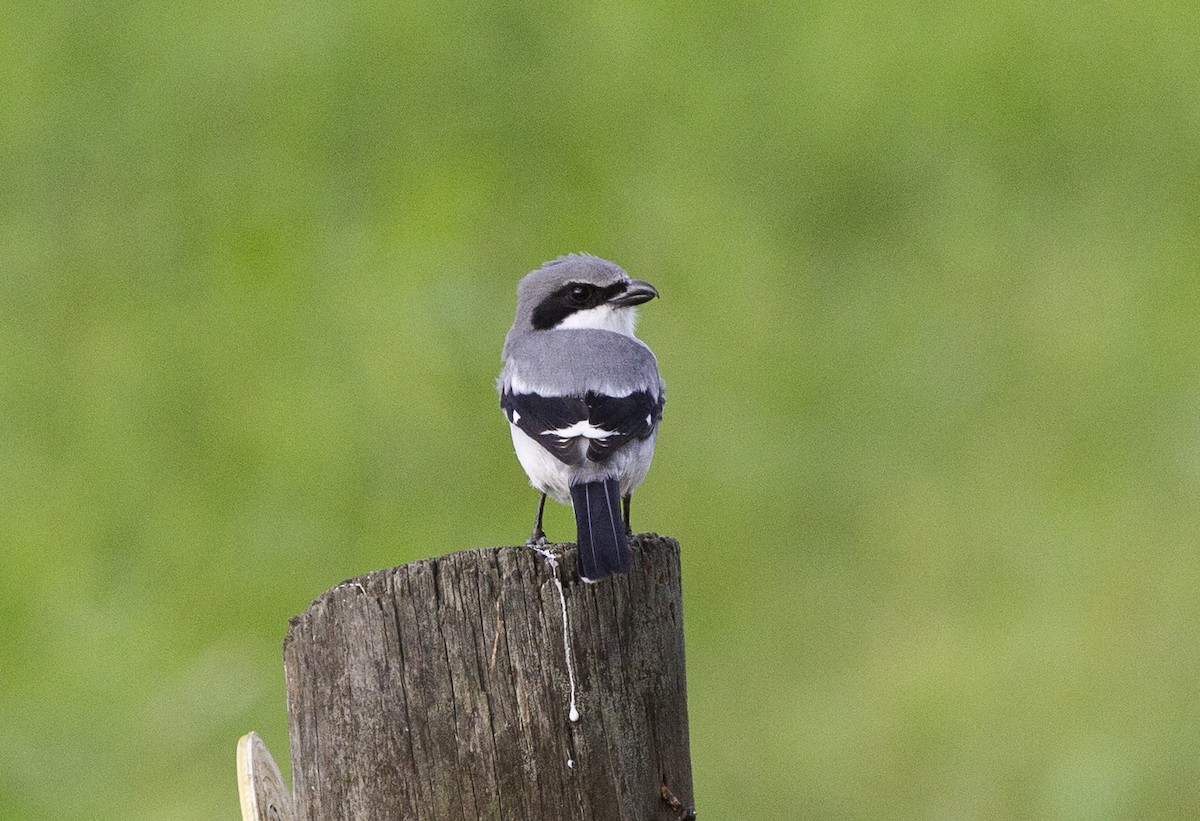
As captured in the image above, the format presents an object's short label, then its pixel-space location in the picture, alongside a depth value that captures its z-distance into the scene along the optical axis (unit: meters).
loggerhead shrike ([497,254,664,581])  10.05
